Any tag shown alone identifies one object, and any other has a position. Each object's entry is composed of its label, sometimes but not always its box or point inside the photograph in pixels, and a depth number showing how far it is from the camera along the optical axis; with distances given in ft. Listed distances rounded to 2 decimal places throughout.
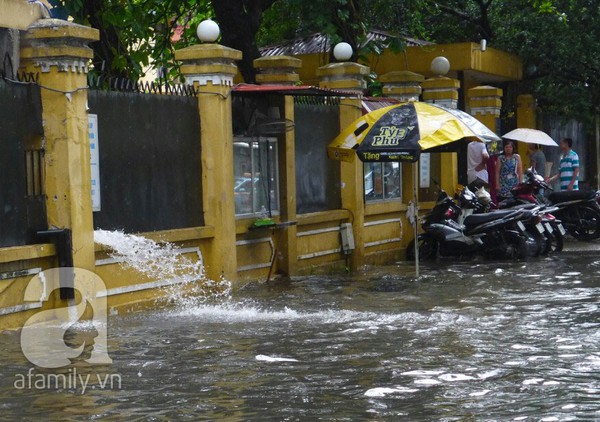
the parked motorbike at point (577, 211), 59.88
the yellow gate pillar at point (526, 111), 79.66
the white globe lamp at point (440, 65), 61.00
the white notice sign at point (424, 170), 59.41
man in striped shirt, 66.18
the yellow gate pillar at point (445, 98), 60.49
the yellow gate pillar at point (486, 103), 68.85
